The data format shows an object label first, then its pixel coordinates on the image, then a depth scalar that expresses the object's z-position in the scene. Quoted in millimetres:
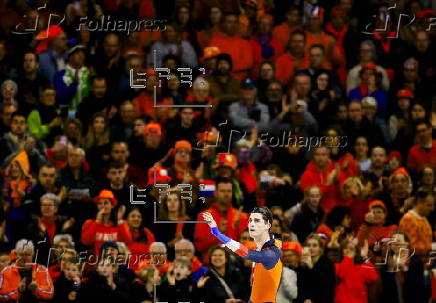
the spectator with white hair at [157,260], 16344
